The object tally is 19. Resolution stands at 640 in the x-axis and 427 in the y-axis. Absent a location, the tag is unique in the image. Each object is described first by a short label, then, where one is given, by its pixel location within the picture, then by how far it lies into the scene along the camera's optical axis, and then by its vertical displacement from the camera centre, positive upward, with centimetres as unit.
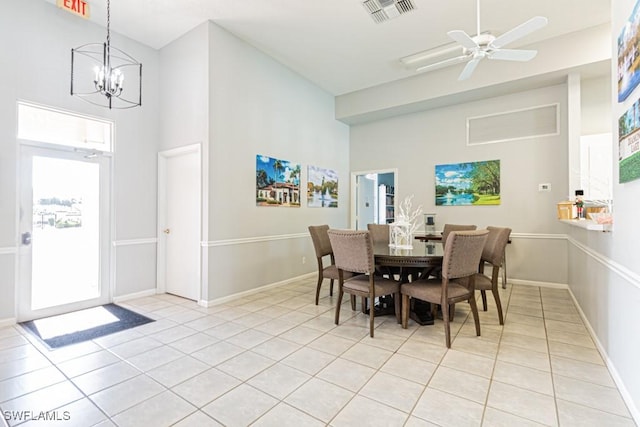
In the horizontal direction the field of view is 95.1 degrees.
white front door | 341 -22
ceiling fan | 265 +170
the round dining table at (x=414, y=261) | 294 -49
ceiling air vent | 355 +257
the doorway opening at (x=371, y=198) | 698 +42
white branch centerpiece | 375 -29
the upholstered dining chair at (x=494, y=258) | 319 -52
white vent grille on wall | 481 +154
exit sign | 338 +245
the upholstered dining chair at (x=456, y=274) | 267 -57
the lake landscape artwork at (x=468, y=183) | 526 +56
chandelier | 310 +186
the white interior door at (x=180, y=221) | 419 -11
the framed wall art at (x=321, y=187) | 573 +54
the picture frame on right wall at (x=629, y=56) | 171 +99
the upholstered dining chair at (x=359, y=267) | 293 -55
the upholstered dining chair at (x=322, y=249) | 384 -50
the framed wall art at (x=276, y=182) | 464 +53
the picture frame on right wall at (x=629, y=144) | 170 +43
